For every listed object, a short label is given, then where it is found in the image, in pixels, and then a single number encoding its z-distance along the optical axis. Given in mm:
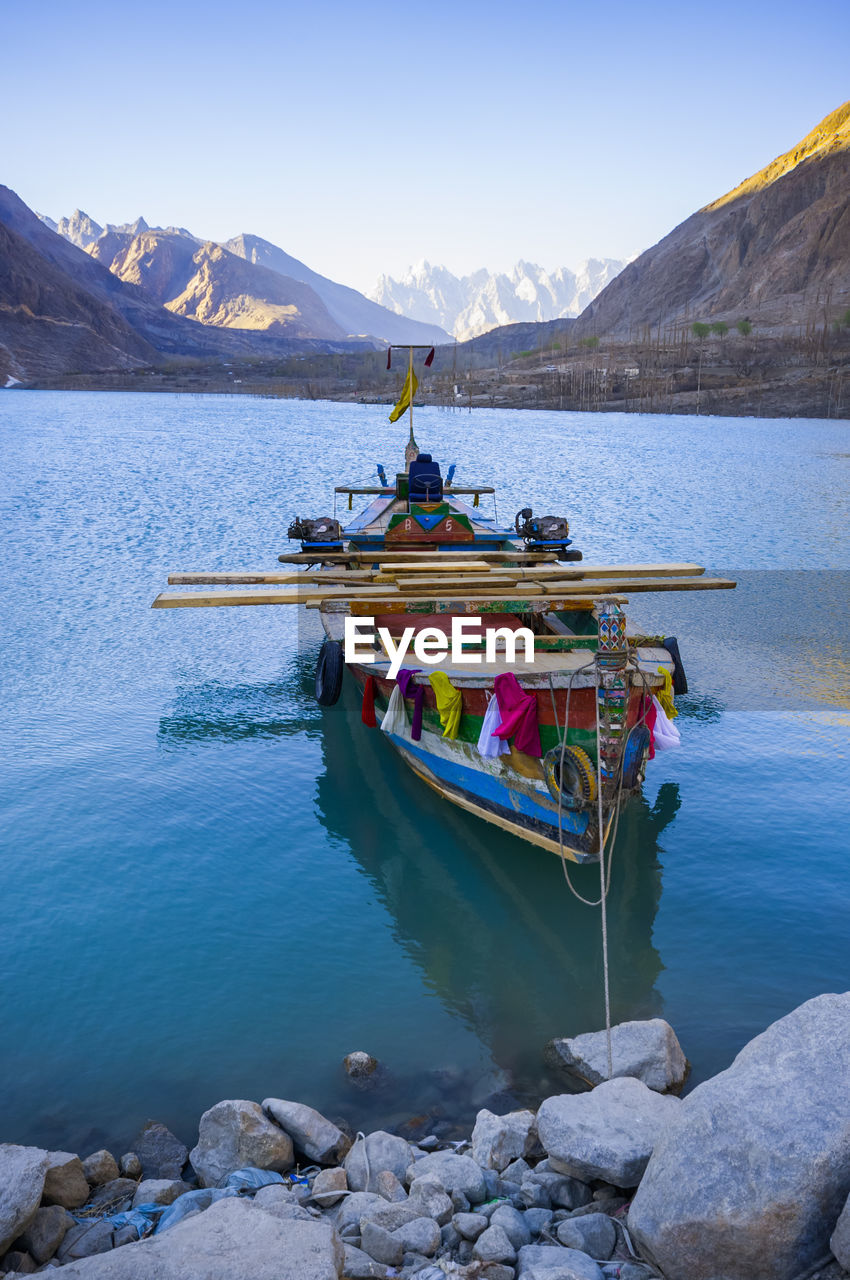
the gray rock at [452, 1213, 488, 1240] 6137
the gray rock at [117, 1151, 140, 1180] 7148
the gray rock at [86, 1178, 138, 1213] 6703
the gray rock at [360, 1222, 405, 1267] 5895
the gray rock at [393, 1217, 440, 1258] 6016
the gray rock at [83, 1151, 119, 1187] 6973
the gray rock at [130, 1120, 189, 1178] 7214
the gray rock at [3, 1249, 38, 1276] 6012
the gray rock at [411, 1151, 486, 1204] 6590
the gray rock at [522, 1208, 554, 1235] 6242
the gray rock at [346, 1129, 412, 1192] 6791
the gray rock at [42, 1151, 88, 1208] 6625
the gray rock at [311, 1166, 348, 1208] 6629
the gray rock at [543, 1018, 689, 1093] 7938
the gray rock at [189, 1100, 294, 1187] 7004
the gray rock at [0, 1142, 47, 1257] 6074
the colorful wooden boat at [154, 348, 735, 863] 10039
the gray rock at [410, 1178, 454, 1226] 6332
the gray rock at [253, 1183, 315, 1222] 6277
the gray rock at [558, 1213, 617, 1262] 5949
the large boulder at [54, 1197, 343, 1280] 5281
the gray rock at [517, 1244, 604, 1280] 5543
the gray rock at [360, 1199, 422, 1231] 6207
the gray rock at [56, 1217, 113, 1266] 6156
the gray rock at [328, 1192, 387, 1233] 6305
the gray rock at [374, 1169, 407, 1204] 6605
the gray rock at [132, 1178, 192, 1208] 6742
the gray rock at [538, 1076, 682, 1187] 6398
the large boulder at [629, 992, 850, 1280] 5250
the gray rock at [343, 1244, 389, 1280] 5711
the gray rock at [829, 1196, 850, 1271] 4902
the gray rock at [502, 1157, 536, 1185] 6762
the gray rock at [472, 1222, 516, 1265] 5879
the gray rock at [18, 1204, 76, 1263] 6191
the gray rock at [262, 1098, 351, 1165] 7219
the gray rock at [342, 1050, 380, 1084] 8422
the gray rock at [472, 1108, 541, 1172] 6973
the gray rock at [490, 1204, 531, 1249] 6121
